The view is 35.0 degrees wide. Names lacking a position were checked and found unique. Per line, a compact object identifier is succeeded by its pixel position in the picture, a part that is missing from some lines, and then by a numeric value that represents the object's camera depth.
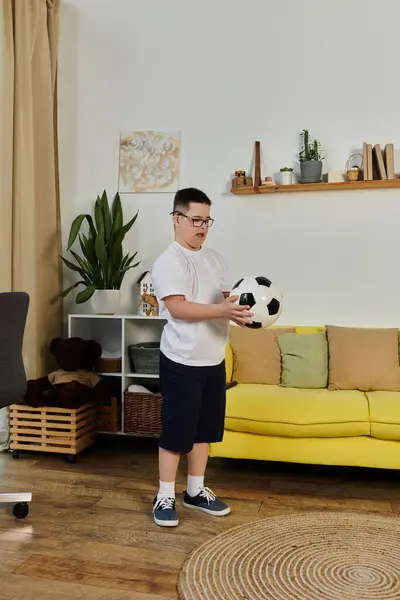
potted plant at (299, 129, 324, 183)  3.64
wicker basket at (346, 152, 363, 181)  3.58
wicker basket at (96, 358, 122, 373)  3.81
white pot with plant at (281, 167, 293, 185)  3.71
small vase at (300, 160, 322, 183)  3.63
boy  2.43
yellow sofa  2.91
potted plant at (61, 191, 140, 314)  3.76
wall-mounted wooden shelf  3.57
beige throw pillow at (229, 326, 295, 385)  3.38
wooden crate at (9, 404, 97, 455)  3.40
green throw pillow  3.33
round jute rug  1.95
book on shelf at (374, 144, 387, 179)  3.54
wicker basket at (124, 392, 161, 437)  3.62
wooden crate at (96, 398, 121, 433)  3.71
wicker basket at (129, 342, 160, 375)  3.69
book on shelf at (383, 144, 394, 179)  3.54
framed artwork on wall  3.97
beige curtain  3.54
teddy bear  3.40
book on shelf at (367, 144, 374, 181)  3.55
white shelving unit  3.72
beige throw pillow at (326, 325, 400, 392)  3.24
